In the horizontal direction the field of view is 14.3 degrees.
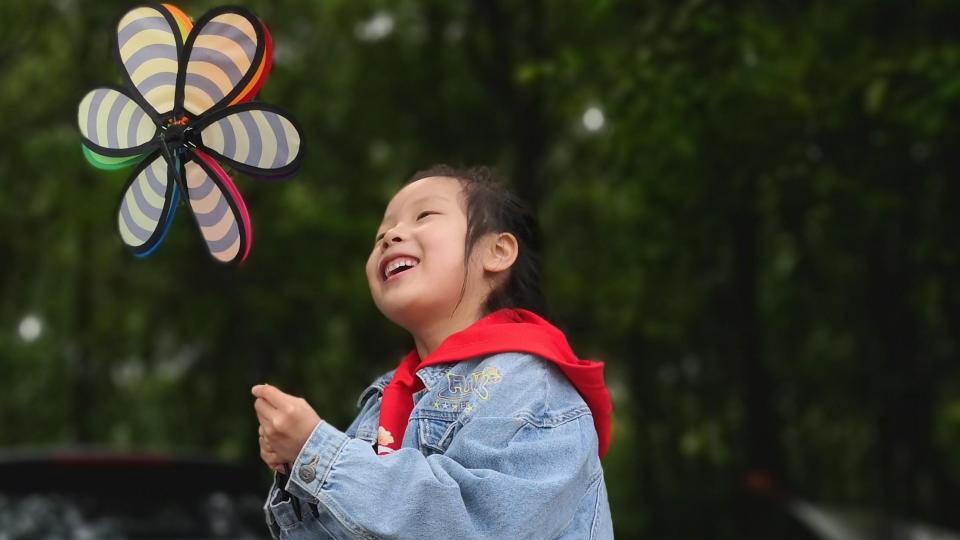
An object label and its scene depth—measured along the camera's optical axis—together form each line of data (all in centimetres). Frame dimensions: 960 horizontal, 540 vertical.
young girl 385
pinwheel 399
